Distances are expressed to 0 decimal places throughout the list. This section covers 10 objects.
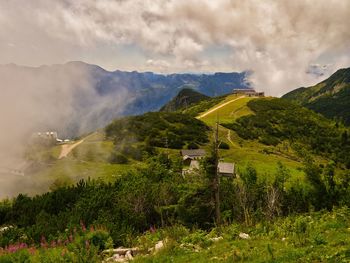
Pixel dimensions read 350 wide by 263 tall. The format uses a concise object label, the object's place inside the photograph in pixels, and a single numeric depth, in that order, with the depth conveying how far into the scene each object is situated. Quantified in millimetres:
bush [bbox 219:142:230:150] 124394
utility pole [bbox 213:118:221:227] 24773
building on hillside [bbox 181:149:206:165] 104119
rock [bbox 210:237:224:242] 16016
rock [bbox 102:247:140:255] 15961
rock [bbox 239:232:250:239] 16013
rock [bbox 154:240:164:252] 15234
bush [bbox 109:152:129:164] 101750
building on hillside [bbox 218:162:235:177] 88981
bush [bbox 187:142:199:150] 123469
